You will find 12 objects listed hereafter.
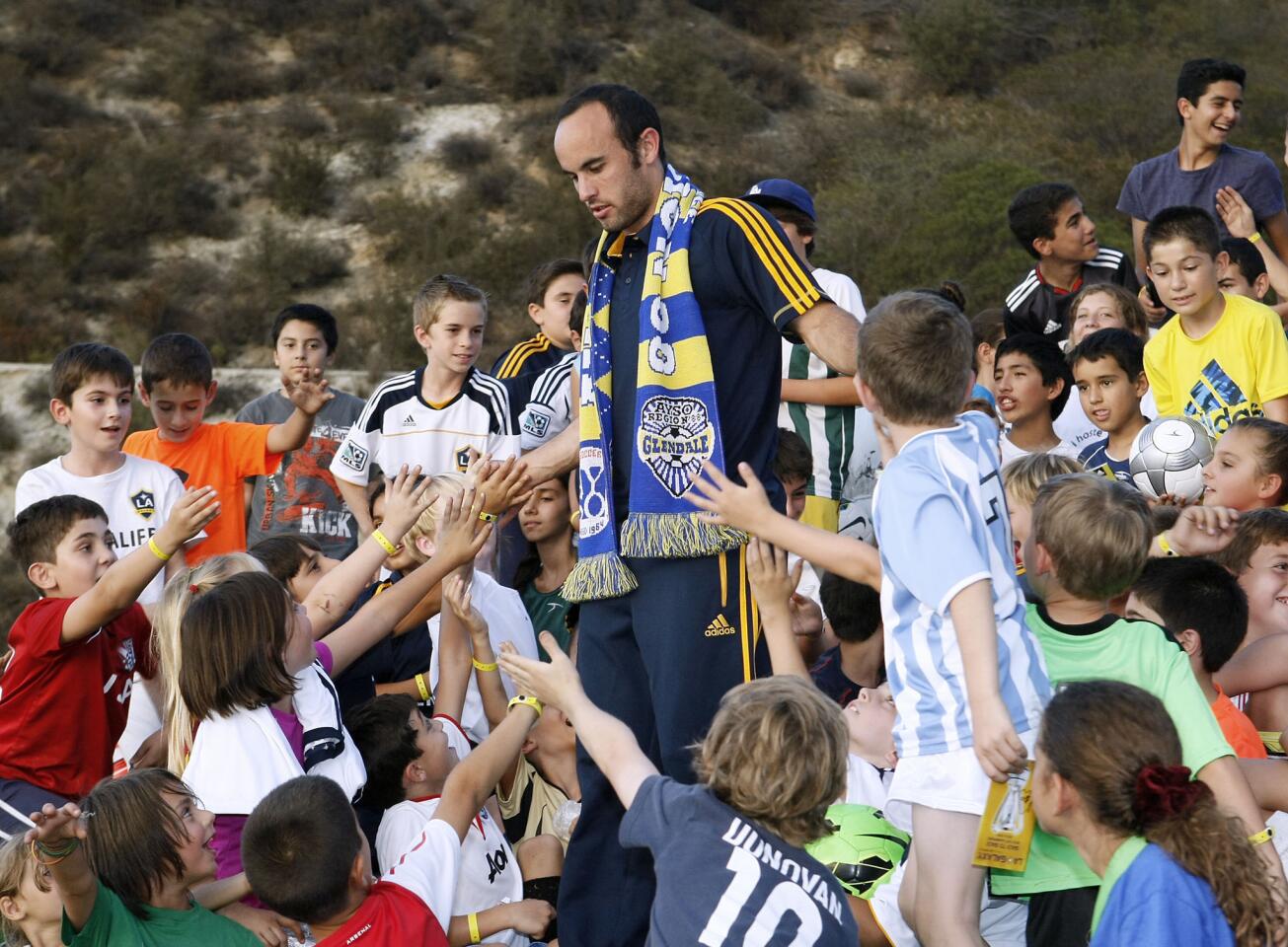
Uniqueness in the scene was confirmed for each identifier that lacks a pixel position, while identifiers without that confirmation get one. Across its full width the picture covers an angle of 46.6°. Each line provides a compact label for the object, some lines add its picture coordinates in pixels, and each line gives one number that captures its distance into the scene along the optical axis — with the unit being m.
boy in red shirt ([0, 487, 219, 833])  5.54
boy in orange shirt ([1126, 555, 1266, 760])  4.59
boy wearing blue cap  7.39
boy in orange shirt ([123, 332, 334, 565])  7.62
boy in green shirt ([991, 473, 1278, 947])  3.96
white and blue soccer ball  6.18
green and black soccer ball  4.60
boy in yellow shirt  7.07
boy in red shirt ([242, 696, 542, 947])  4.07
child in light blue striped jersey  3.64
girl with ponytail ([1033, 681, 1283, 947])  3.29
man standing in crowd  4.36
